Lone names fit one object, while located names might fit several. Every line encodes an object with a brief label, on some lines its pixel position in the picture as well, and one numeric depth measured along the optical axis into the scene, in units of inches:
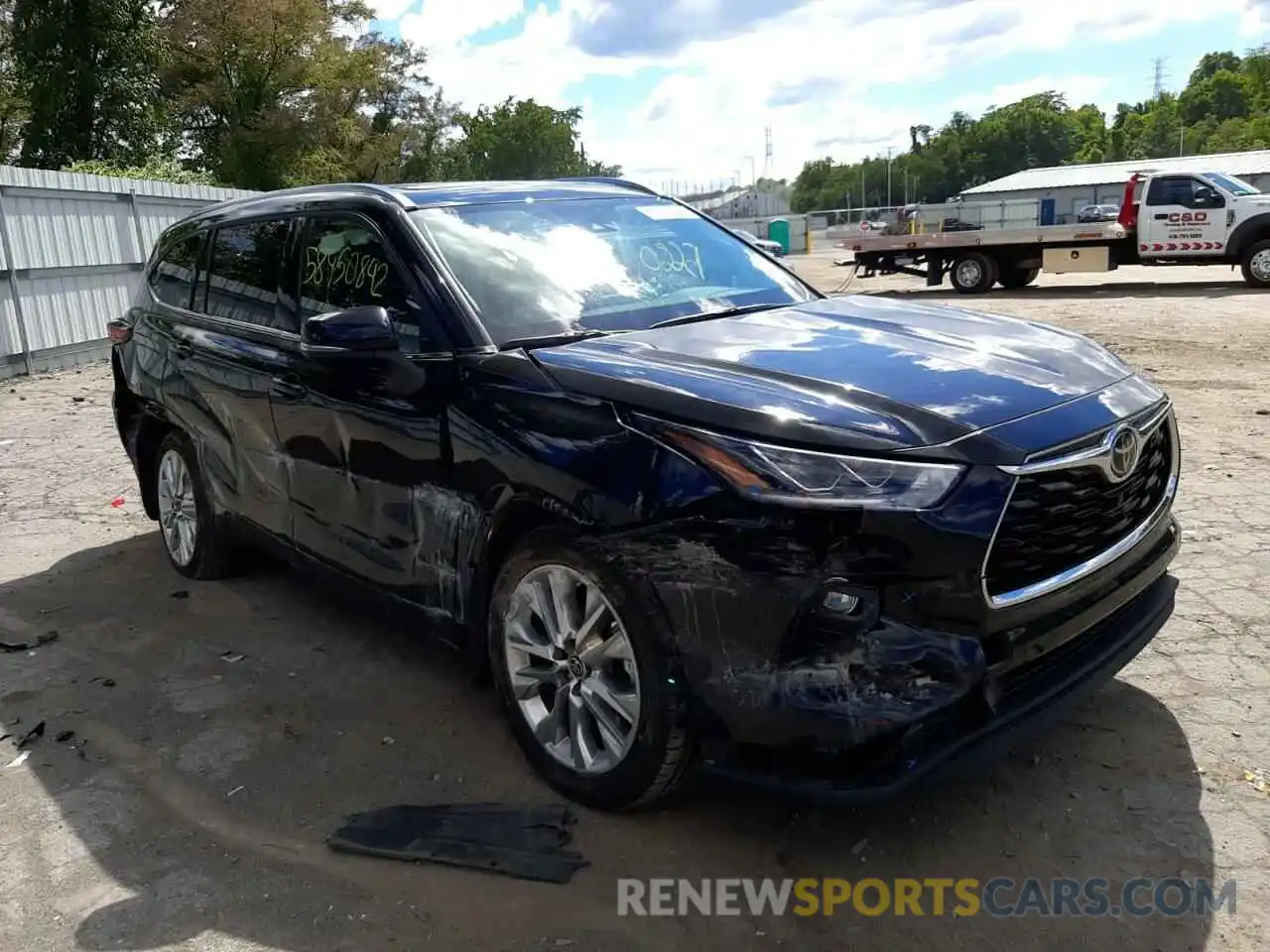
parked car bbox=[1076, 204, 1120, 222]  1682.1
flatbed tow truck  729.0
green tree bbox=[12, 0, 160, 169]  974.4
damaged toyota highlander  100.8
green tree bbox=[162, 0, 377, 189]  1330.0
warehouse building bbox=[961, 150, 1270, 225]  2263.8
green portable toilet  1641.2
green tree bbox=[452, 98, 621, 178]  3294.8
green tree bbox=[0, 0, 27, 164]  1120.8
